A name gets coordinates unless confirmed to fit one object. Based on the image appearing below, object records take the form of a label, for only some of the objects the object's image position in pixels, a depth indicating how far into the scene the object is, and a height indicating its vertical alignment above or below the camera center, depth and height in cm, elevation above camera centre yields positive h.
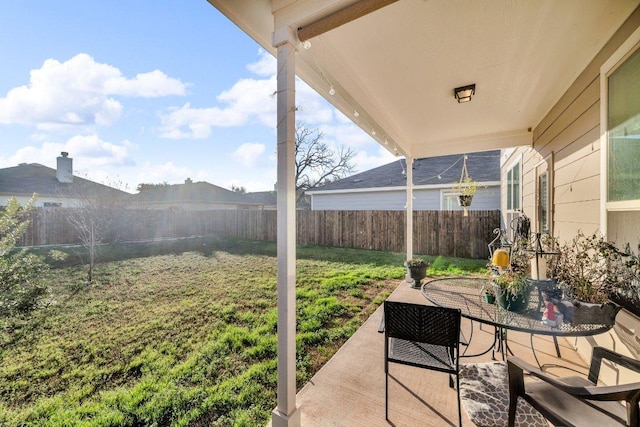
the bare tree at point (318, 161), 1512 +318
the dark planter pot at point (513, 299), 178 -61
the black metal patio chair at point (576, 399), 100 -90
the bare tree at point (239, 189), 2451 +241
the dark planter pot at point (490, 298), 204 -69
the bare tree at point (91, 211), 511 +4
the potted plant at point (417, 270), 439 -99
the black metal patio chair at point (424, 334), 160 -81
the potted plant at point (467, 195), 489 +34
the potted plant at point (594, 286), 154 -47
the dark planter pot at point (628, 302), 147 -56
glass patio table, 153 -75
